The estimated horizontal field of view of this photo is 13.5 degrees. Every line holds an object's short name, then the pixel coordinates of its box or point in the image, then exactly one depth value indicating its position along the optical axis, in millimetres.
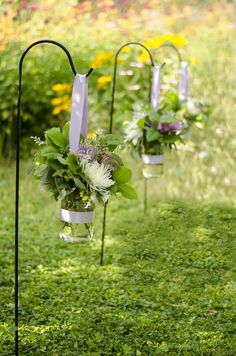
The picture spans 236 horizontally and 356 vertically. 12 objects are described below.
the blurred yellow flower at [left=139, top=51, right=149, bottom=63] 10756
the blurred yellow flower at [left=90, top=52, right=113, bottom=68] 11070
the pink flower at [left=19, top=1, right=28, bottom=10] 11525
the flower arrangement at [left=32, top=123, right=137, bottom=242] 4454
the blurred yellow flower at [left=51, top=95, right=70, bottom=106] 10850
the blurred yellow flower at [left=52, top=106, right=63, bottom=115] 10870
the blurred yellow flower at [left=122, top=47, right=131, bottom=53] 10877
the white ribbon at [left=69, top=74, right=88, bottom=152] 4471
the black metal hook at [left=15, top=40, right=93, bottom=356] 4262
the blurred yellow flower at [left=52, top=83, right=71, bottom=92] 10688
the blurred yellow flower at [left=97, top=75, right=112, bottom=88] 10874
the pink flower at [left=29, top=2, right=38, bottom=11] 11514
